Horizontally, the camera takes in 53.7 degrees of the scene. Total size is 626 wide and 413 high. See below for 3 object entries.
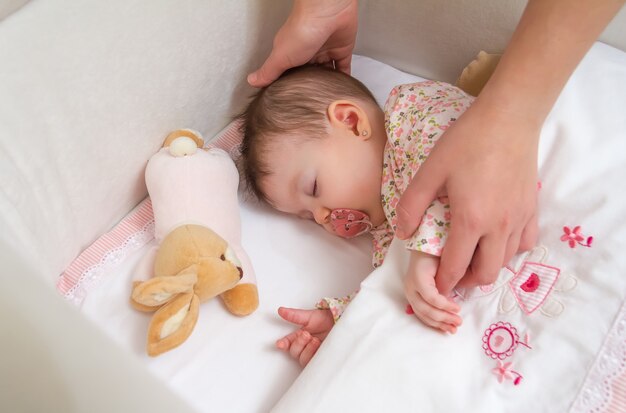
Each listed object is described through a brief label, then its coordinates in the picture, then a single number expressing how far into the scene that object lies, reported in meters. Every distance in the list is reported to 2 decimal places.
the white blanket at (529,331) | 0.73
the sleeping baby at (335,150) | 0.94
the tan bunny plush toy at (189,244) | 0.86
